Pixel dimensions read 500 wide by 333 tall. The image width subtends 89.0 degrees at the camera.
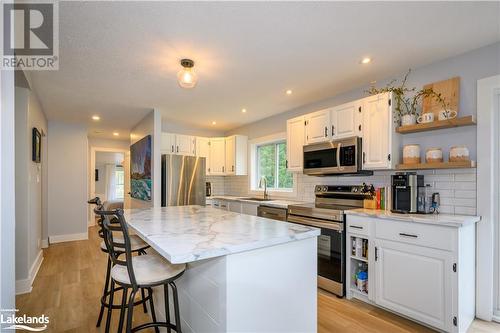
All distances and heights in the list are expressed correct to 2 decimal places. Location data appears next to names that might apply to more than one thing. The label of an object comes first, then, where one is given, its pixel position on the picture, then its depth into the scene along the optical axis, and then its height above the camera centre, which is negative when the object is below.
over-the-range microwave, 2.90 +0.12
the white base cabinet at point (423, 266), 2.00 -0.85
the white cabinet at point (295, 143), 3.62 +0.35
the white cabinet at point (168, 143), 4.69 +0.44
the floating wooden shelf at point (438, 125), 2.25 +0.39
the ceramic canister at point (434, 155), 2.42 +0.11
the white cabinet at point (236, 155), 5.11 +0.24
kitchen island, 1.32 -0.62
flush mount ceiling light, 2.20 +0.76
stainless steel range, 2.75 -0.66
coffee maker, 2.48 -0.24
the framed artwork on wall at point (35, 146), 3.40 +0.29
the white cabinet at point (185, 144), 4.88 +0.44
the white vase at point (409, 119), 2.58 +0.48
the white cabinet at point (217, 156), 5.36 +0.23
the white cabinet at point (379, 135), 2.65 +0.34
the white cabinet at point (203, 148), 5.23 +0.39
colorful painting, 4.35 -0.05
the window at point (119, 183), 10.79 -0.70
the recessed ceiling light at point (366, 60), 2.46 +1.04
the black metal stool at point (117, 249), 1.84 -0.67
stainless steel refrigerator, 4.26 -0.24
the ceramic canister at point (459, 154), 2.28 +0.12
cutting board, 2.40 +0.69
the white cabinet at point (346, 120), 2.92 +0.56
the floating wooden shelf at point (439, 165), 2.24 +0.02
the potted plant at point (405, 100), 2.59 +0.72
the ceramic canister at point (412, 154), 2.56 +0.13
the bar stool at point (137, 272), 1.45 -0.65
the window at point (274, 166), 4.58 +0.01
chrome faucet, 4.62 -0.30
